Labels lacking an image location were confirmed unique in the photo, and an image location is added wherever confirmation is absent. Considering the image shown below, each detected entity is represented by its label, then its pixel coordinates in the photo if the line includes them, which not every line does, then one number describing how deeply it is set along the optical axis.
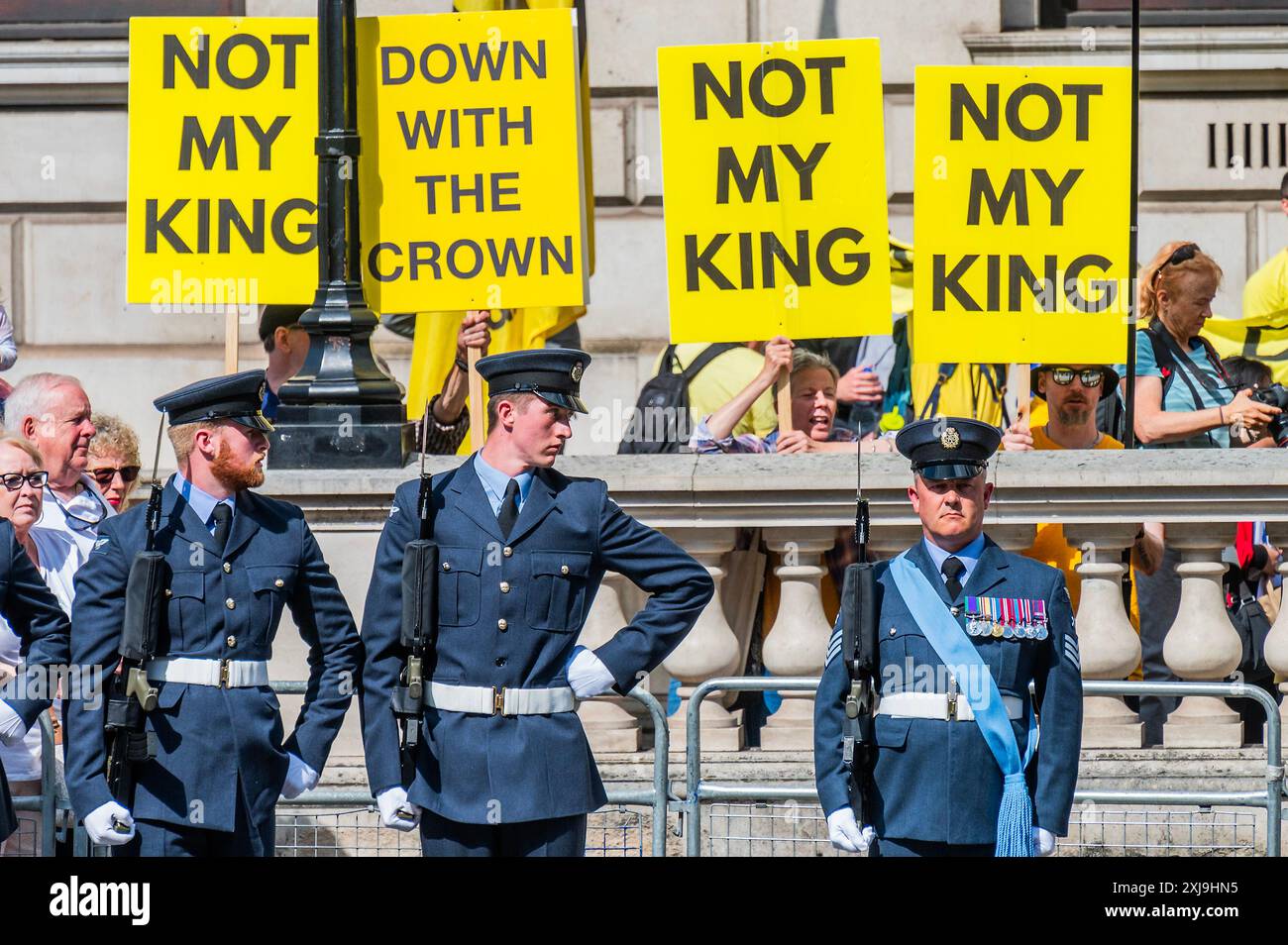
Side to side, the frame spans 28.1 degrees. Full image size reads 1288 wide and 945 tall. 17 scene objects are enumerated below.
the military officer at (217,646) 6.39
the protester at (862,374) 9.84
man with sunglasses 8.06
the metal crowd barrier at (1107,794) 7.34
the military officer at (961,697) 6.27
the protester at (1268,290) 10.93
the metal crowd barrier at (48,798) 7.39
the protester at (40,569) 7.39
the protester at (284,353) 10.02
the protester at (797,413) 8.78
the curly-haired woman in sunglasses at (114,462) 8.66
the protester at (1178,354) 9.19
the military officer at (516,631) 6.43
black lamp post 8.25
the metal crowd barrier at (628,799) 7.36
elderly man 8.20
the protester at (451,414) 9.70
